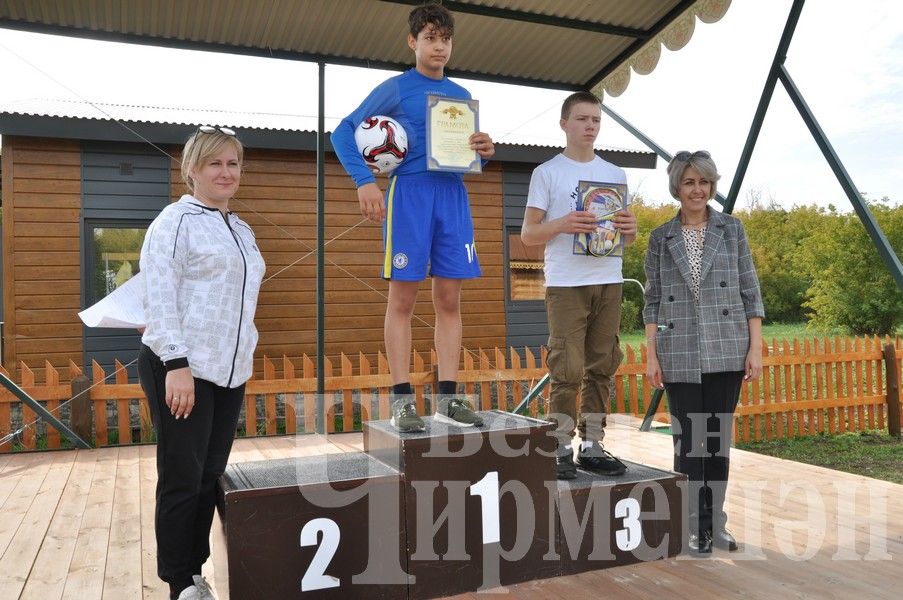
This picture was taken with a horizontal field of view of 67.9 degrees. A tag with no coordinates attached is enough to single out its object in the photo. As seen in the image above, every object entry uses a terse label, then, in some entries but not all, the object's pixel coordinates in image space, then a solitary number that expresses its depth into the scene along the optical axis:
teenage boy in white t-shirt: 2.86
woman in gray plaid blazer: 2.76
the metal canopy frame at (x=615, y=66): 3.36
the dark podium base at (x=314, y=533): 2.09
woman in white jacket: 2.01
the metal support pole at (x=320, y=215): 4.83
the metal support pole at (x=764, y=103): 3.76
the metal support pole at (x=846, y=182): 3.21
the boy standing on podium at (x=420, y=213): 2.75
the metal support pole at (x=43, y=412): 4.87
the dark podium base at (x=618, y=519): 2.60
